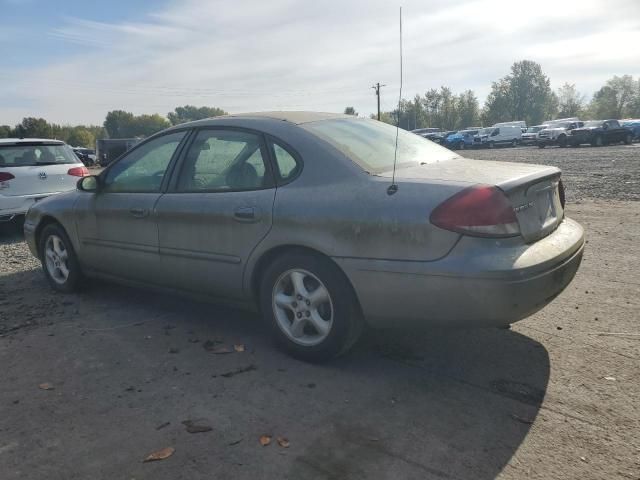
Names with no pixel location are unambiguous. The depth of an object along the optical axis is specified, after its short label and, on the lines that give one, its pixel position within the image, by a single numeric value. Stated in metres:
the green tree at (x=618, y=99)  101.50
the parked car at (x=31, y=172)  8.45
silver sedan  2.96
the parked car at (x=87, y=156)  45.66
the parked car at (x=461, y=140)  46.84
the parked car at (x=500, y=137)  45.06
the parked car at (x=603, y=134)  34.97
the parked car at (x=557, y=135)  36.60
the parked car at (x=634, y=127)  37.35
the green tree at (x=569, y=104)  112.81
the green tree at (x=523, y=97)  110.62
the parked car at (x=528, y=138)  45.50
